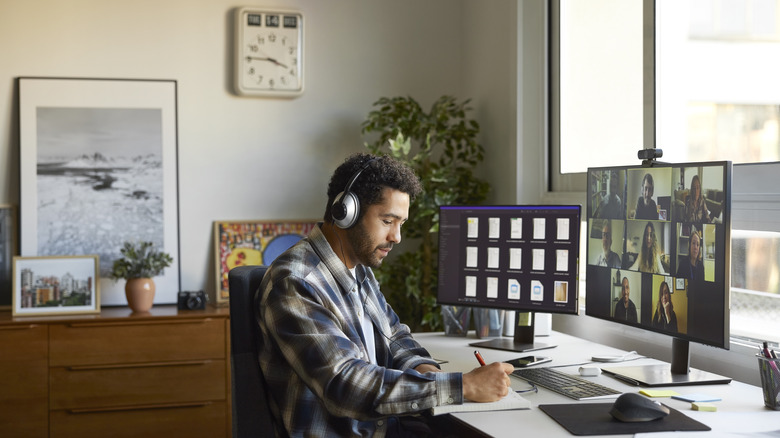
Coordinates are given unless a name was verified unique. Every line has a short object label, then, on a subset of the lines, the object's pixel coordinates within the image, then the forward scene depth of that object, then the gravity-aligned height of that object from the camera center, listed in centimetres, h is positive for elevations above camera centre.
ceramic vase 357 -34
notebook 178 -43
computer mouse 172 -42
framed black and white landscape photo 366 +22
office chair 181 -35
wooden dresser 333 -67
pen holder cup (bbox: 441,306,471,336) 290 -37
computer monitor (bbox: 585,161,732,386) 195 -10
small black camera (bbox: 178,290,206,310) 360 -38
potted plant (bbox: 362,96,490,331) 360 +16
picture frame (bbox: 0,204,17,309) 364 -14
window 234 +41
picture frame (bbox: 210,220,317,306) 384 -13
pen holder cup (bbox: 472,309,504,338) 284 -38
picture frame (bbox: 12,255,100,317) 352 -30
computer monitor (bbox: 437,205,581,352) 255 -14
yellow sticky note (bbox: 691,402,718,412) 183 -44
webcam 220 +17
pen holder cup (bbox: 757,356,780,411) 184 -38
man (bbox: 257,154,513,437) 173 -26
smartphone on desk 235 -43
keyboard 198 -44
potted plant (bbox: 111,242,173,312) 357 -25
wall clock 385 +79
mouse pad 168 -44
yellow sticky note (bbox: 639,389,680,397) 197 -44
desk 171 -45
